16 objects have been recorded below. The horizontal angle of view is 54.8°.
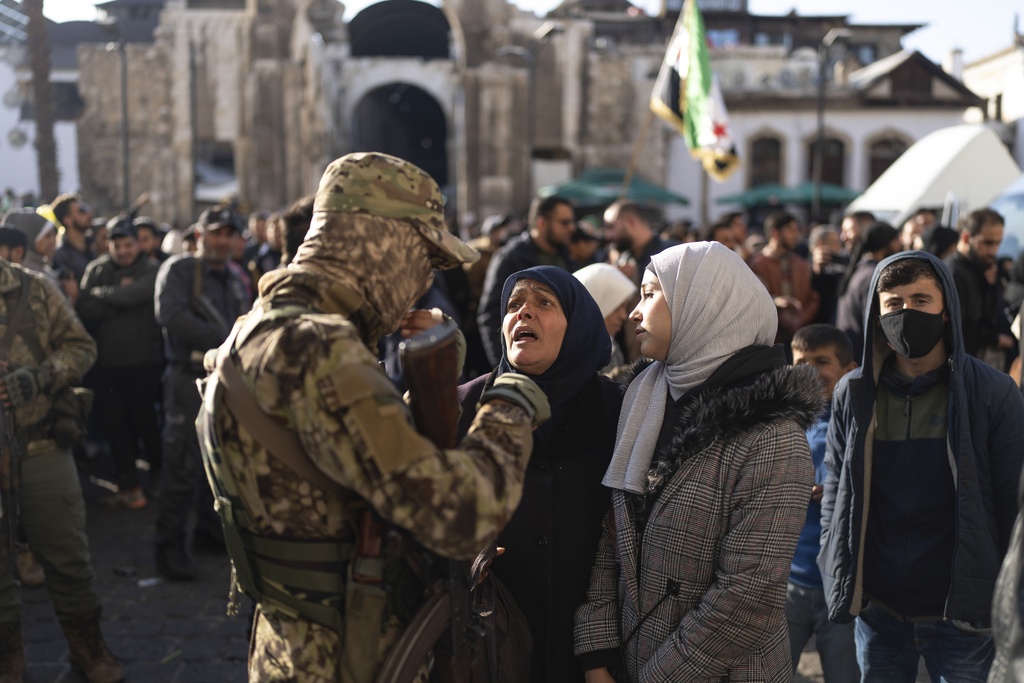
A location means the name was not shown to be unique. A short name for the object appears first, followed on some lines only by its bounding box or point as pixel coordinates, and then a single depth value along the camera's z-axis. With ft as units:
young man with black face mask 9.98
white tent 39.17
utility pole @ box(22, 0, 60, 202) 46.42
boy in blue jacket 11.87
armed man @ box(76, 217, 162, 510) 23.73
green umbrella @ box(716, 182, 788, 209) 87.58
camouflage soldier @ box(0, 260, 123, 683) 13.97
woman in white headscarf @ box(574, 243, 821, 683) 8.33
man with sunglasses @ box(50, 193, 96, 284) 27.04
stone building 101.14
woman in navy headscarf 9.43
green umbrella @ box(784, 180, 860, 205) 86.74
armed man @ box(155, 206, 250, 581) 19.47
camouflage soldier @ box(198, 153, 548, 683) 6.56
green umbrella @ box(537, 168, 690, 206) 85.66
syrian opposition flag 41.27
